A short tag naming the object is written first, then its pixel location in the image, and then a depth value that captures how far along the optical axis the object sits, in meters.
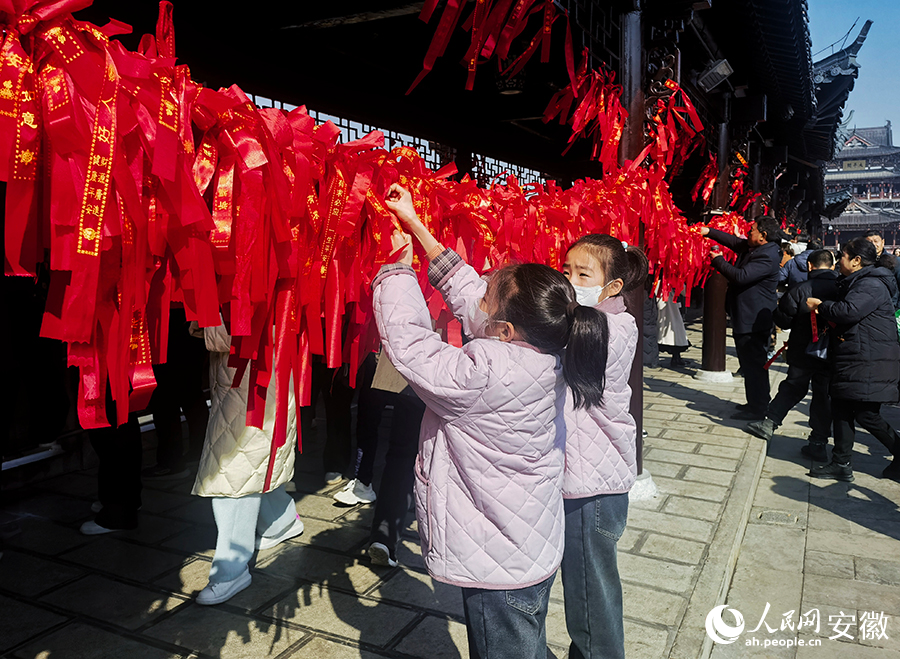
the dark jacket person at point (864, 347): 4.28
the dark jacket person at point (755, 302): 5.86
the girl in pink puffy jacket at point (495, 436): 1.54
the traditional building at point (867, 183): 38.22
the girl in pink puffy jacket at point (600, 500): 1.97
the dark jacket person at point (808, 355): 4.86
